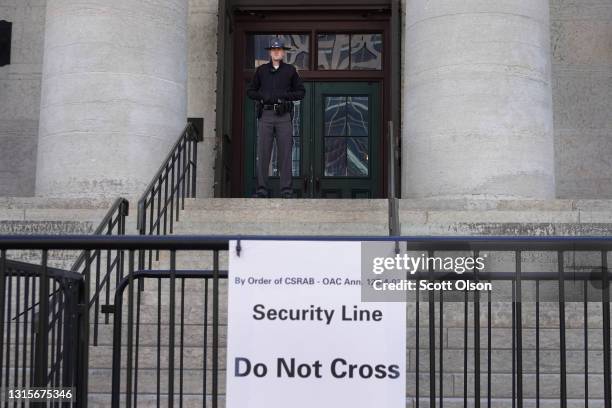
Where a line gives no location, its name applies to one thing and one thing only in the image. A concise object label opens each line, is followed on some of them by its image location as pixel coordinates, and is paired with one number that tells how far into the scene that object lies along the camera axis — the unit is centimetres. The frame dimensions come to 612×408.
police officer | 1238
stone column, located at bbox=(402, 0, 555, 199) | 1211
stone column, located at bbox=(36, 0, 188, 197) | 1239
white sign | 486
